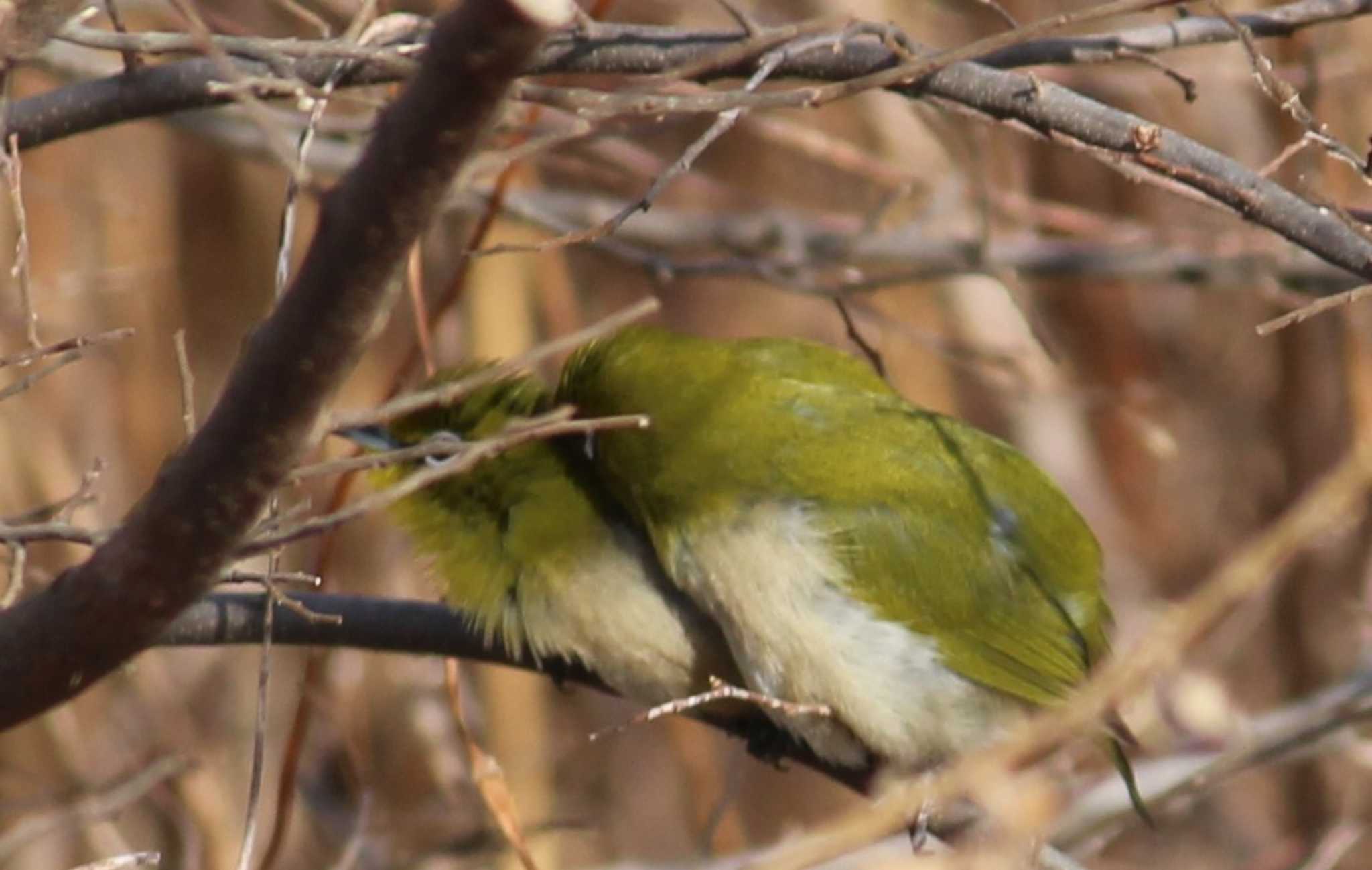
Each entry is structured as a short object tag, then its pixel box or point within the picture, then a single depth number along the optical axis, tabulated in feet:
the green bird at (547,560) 21.17
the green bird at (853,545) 20.89
